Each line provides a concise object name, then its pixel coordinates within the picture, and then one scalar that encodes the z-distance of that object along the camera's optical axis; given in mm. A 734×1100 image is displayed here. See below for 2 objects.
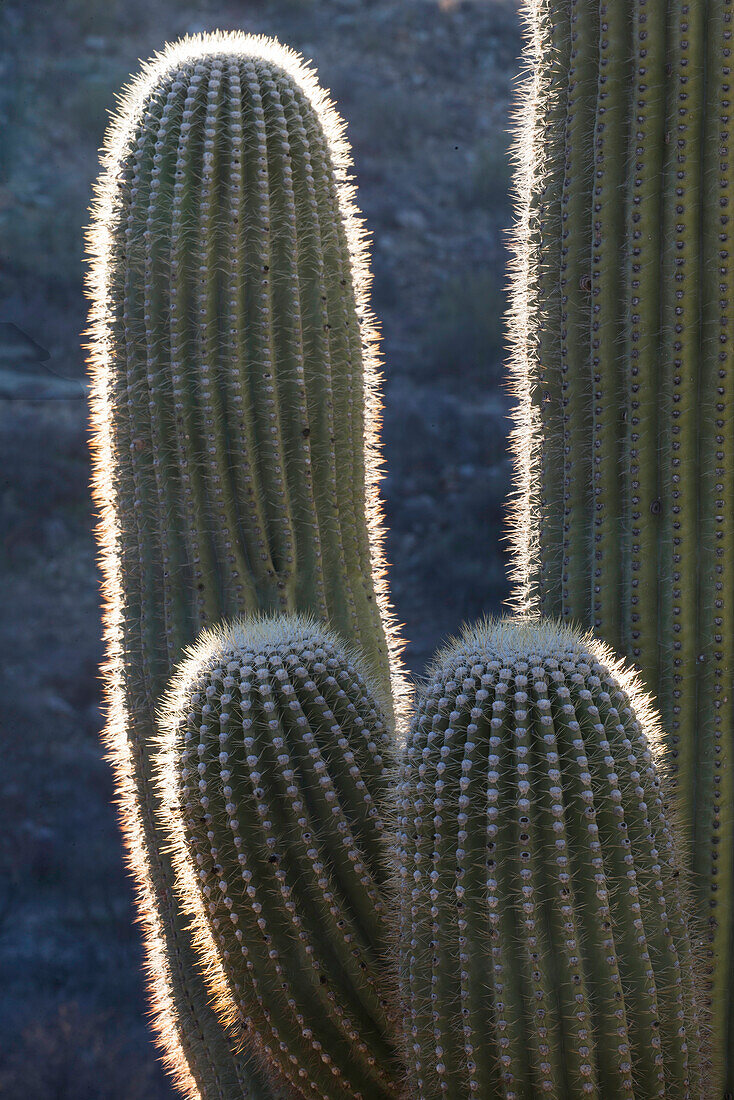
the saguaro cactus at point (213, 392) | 4859
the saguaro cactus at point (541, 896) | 4480
